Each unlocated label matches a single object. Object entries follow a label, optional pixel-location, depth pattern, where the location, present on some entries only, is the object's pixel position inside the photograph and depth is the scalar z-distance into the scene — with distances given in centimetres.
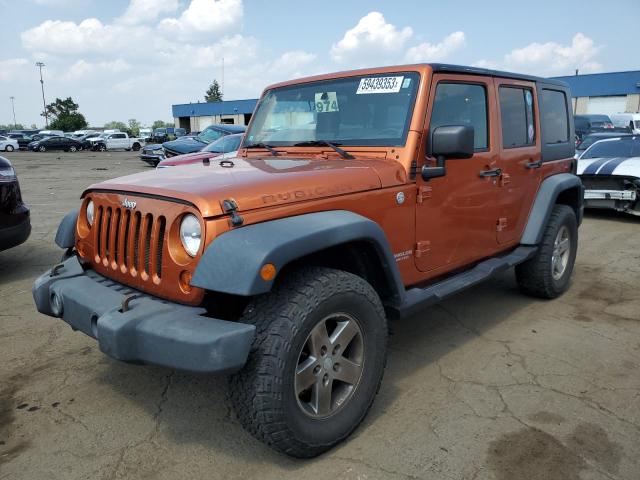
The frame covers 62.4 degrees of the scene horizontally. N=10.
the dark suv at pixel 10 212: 519
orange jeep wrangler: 221
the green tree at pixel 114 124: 16001
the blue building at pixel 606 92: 3825
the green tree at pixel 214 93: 9212
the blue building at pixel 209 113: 5759
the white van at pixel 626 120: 2551
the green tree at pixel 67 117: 7575
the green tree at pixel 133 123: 16012
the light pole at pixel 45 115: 8931
